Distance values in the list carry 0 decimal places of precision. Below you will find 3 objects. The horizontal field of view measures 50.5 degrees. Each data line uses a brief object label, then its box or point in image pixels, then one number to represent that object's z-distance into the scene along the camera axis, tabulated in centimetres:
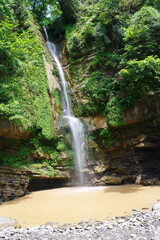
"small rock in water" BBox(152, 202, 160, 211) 463
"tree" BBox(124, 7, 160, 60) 1012
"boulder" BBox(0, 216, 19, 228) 455
